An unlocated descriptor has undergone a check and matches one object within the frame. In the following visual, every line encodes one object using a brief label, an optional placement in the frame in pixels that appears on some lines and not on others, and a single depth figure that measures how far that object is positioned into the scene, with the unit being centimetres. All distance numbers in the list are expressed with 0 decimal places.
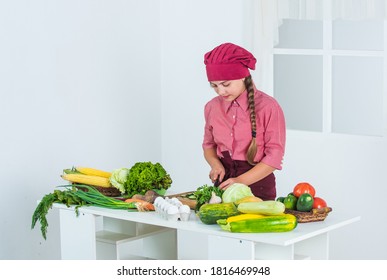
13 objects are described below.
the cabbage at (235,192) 403
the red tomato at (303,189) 400
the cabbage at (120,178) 461
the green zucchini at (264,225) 367
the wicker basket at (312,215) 389
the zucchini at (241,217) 374
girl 426
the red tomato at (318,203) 394
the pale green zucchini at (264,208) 374
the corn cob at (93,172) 479
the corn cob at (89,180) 467
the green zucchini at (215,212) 383
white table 367
